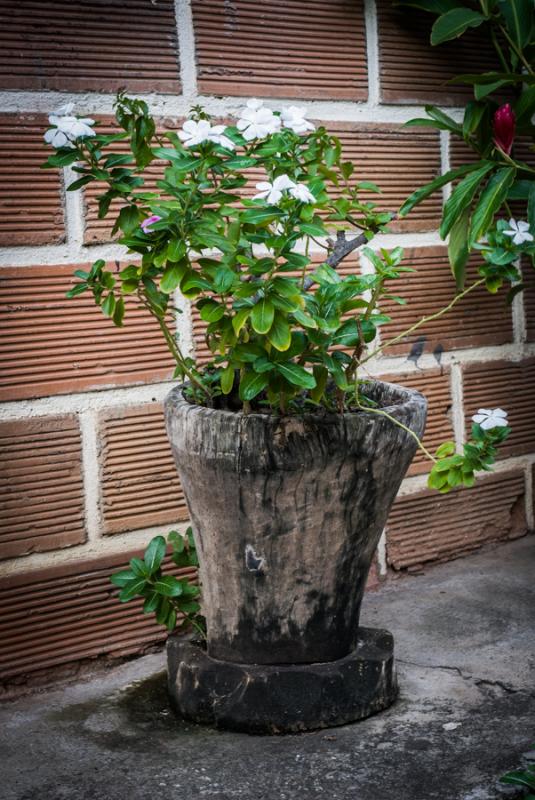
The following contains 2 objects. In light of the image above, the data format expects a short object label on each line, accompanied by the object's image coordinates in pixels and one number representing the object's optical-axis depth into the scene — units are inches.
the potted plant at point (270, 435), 57.6
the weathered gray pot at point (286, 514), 60.9
